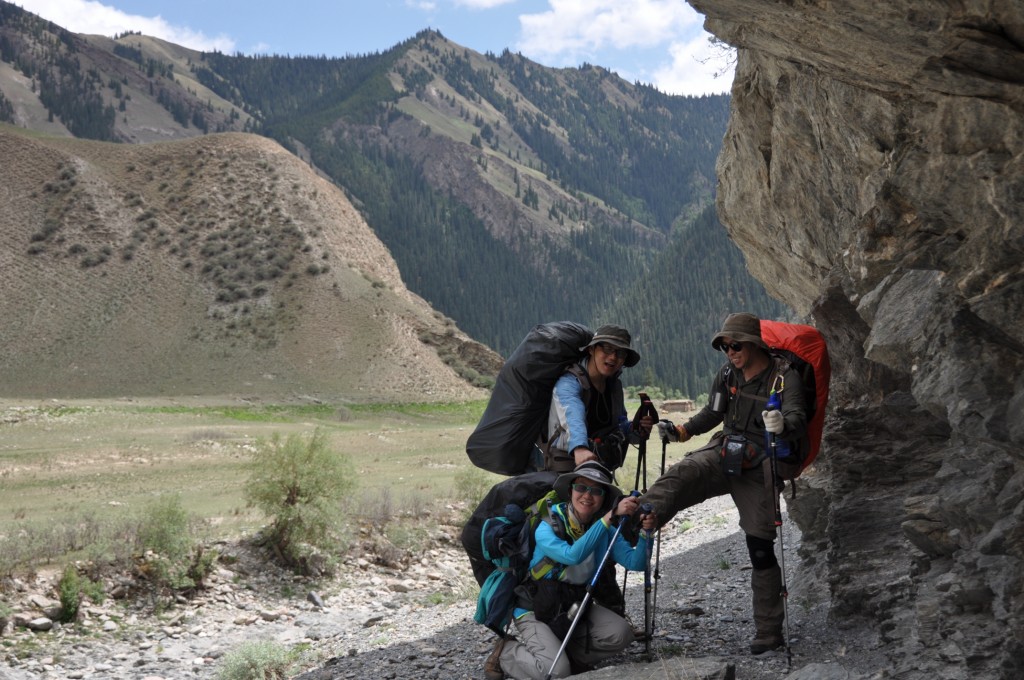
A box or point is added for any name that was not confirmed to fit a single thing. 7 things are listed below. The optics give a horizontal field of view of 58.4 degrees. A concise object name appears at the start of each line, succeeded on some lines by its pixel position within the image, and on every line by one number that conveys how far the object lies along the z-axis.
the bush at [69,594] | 12.27
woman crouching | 6.66
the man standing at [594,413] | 7.09
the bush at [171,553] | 13.62
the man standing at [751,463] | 6.71
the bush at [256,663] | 10.20
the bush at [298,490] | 15.91
